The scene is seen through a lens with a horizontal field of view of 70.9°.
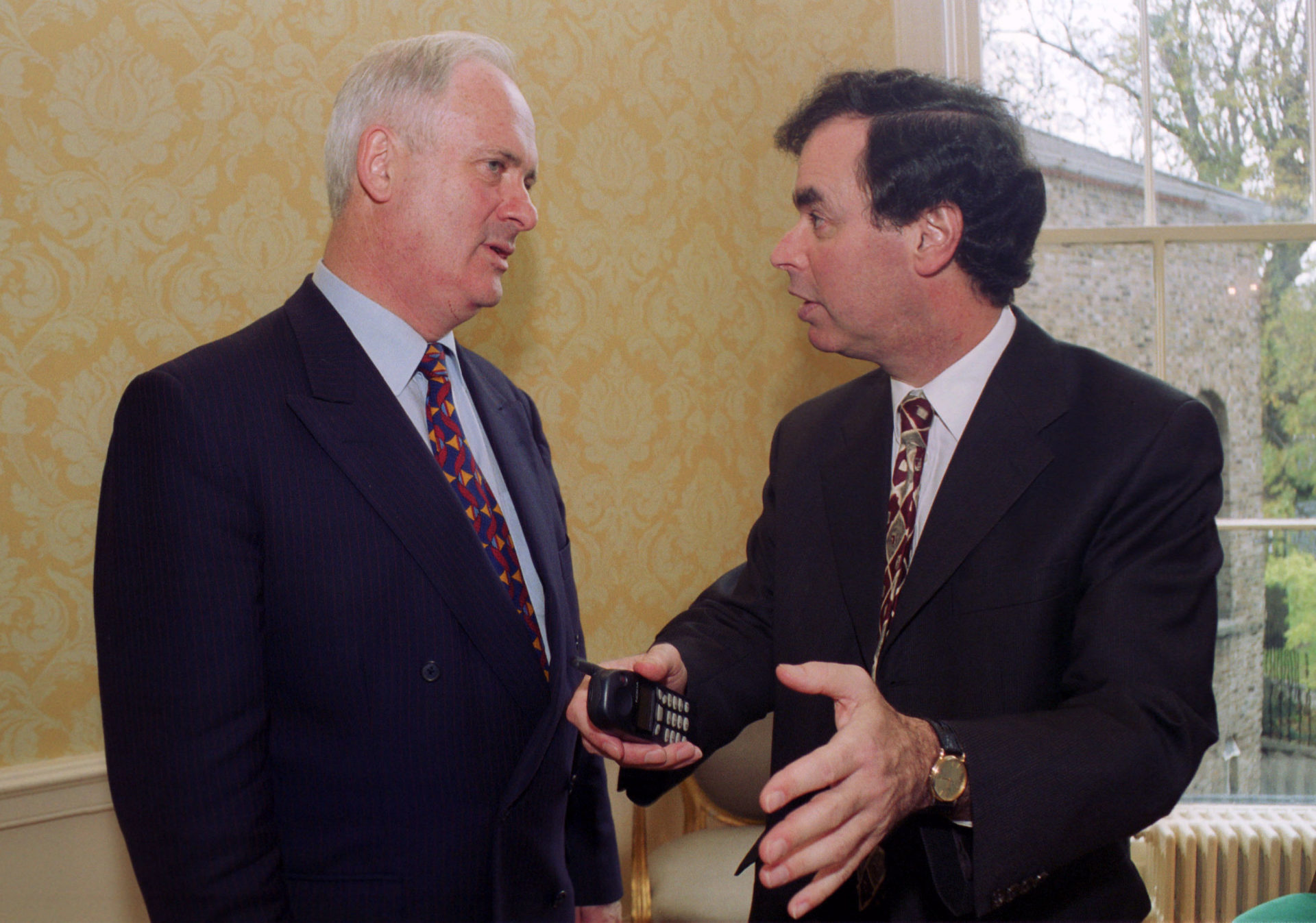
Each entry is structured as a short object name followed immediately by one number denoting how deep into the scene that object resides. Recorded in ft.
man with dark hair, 3.28
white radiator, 8.64
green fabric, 5.69
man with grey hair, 3.61
